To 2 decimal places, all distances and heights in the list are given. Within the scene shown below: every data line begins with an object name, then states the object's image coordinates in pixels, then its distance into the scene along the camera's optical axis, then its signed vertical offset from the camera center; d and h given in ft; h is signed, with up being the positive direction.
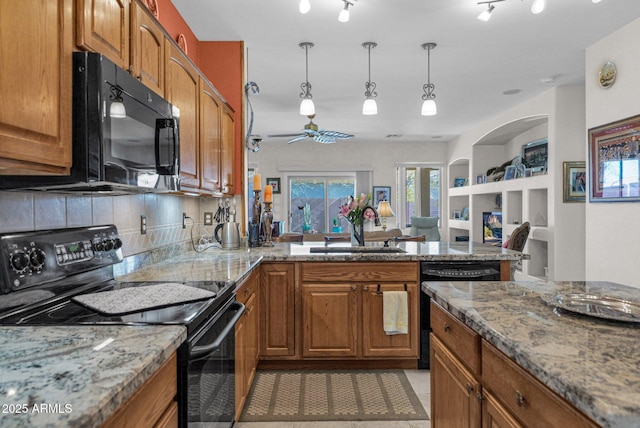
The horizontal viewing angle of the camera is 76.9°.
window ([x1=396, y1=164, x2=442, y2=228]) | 28.45 +1.48
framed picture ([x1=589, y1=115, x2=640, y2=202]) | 10.11 +1.36
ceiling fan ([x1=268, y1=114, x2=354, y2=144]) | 16.60 +3.63
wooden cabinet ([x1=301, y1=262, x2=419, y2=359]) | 9.33 -2.13
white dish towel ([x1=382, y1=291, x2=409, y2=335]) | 9.25 -2.26
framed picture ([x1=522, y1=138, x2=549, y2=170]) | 18.28 +2.77
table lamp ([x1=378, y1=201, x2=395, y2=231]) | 24.51 +0.19
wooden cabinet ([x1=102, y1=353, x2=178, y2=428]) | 2.67 -1.44
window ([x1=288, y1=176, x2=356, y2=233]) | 28.19 +1.07
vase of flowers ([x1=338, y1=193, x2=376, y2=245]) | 10.52 +0.06
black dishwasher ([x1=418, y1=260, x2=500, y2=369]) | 9.20 -1.35
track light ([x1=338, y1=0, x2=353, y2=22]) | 8.53 +4.29
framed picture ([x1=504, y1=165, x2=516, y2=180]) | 19.71 +1.98
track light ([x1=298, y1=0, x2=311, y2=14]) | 8.13 +4.23
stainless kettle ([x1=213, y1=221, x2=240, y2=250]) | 10.46 -0.58
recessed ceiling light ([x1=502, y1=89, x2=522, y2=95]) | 15.83 +4.81
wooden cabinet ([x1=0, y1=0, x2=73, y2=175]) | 3.08 +1.08
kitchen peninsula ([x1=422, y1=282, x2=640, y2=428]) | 2.41 -1.03
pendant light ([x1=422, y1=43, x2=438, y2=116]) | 11.00 +2.99
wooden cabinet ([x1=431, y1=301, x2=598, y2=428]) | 2.82 -1.56
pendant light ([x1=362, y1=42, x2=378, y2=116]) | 11.25 +3.03
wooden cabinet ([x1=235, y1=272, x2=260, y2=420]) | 6.70 -2.37
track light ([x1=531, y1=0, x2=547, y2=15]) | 7.91 +4.09
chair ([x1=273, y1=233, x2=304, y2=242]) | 14.74 -0.91
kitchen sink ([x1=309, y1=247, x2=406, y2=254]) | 10.14 -0.93
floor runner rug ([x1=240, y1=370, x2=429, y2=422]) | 7.57 -3.77
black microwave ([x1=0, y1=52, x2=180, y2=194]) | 3.96 +0.88
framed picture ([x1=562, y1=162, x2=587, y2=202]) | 15.23 +1.18
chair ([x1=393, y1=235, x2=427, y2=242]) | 14.90 -0.98
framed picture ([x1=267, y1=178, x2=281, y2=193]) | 27.58 +2.09
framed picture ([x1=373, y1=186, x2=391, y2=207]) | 27.73 +1.31
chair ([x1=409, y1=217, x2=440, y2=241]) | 24.52 -0.93
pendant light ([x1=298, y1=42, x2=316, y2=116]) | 11.32 +3.08
